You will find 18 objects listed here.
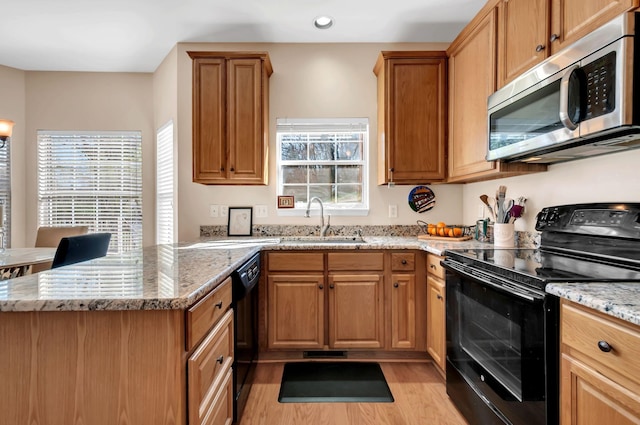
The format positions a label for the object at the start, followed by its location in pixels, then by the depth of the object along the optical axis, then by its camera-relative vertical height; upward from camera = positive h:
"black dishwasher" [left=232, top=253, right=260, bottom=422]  1.56 -0.67
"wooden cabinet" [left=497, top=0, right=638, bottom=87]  1.28 +0.88
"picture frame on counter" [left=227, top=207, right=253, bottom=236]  2.89 -0.09
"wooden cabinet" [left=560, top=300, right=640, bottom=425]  0.82 -0.46
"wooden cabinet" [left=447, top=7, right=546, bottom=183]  1.93 +0.77
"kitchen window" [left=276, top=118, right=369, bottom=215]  2.97 +0.45
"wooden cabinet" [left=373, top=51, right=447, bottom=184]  2.53 +0.79
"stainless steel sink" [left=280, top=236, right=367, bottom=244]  2.56 -0.24
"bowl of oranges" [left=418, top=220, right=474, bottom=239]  2.46 -0.17
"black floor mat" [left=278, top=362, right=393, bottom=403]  1.92 -1.14
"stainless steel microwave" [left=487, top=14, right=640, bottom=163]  1.10 +0.46
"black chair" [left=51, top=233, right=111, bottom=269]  2.04 -0.27
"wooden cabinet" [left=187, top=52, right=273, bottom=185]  2.58 +0.78
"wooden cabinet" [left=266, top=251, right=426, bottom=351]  2.29 -0.65
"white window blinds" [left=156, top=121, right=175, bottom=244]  3.12 +0.27
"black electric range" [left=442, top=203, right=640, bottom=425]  1.11 -0.39
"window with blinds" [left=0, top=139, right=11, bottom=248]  3.30 +0.25
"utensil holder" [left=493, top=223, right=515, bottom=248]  1.98 -0.15
